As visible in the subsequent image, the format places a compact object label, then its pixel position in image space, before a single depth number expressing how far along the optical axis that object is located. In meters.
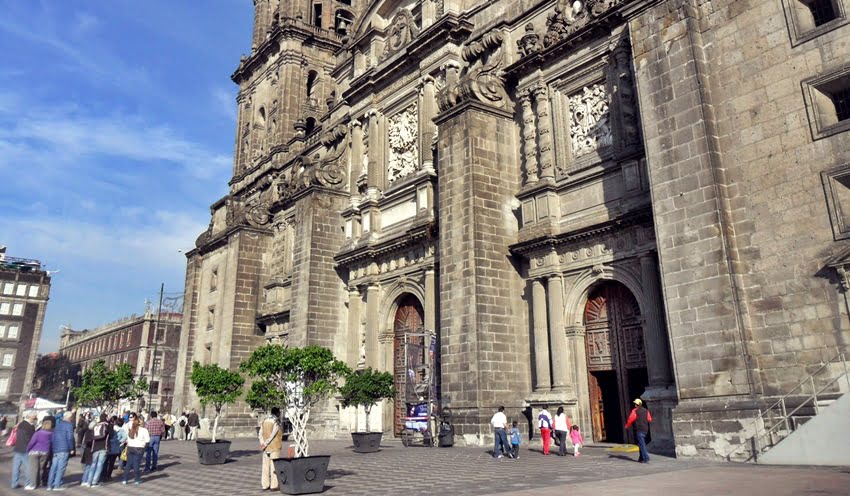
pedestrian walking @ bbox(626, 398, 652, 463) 13.48
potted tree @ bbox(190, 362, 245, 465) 21.39
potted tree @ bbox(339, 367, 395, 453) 21.14
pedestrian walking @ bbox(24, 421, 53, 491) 13.30
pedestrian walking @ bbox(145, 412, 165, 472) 16.75
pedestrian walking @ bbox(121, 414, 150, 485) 14.34
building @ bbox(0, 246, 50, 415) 71.19
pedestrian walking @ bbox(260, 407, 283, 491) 11.91
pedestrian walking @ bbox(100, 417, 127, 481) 14.99
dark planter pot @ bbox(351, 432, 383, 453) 19.44
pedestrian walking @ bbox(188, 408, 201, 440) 30.45
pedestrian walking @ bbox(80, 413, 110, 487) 13.95
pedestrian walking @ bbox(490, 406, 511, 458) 15.72
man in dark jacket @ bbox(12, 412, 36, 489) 13.82
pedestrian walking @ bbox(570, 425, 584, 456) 15.66
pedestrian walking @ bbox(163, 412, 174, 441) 35.44
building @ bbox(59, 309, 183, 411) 68.25
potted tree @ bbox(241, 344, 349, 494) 13.20
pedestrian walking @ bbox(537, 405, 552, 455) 16.31
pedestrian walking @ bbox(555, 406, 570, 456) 15.83
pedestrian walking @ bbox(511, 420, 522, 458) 15.91
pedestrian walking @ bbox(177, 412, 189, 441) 34.22
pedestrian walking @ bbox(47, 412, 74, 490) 13.32
